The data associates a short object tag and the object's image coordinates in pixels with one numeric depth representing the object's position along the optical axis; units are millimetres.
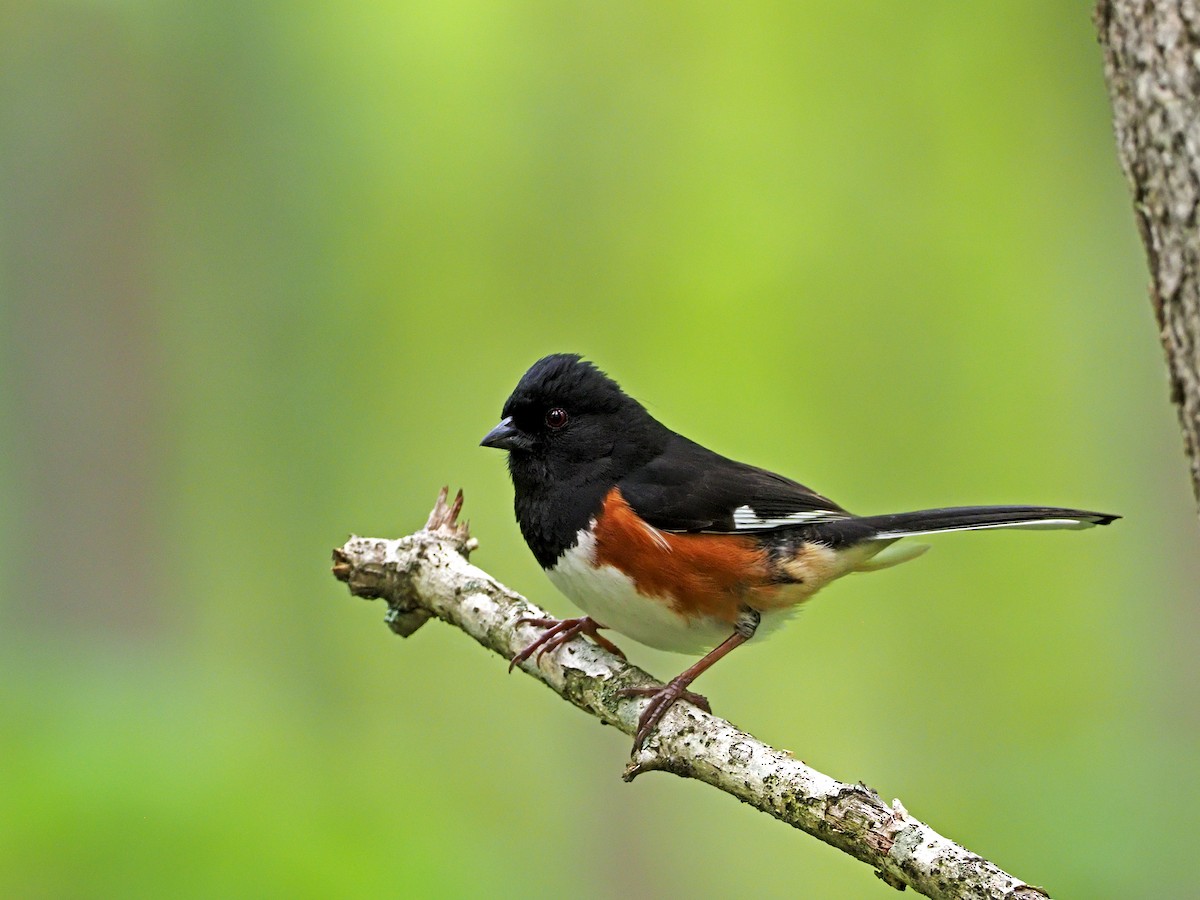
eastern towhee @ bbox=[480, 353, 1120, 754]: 6129
